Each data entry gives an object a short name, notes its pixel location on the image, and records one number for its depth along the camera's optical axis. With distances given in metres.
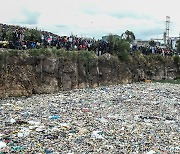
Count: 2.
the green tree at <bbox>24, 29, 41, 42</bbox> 20.80
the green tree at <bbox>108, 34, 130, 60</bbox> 26.38
